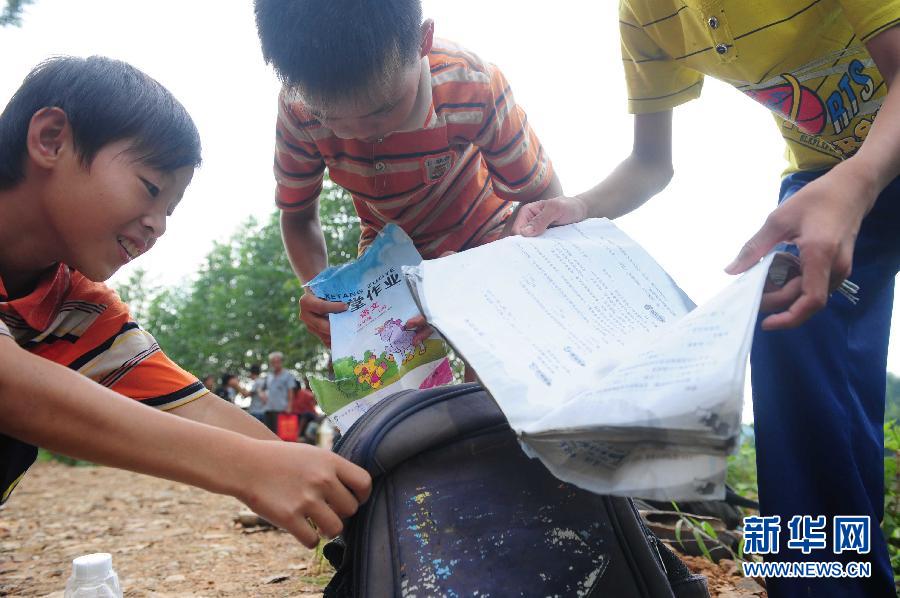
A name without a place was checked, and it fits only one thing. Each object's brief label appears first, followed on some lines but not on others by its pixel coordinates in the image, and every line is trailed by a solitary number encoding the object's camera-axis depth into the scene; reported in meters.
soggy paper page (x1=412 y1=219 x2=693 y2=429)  0.82
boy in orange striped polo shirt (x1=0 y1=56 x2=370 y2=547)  1.35
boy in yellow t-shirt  1.15
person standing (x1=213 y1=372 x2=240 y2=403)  10.54
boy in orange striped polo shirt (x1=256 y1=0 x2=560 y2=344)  1.36
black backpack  0.89
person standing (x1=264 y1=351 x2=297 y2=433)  8.66
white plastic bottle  1.20
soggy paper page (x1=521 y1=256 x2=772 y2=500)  0.66
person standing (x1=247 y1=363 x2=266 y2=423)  9.11
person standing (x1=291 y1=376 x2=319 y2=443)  9.27
